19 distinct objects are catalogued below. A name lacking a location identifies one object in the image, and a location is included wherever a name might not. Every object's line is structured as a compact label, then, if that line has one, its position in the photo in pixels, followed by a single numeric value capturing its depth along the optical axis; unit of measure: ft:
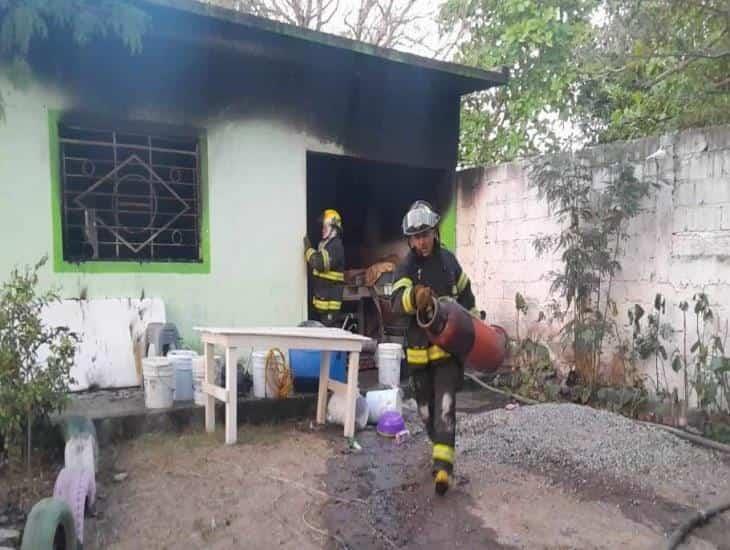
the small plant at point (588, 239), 17.99
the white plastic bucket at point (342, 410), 16.15
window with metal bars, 16.88
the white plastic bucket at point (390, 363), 18.92
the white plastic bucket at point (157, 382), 14.90
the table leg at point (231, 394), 14.01
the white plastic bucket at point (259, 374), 16.65
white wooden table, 14.07
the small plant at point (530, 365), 20.07
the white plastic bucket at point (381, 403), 16.51
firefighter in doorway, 20.29
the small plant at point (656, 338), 16.99
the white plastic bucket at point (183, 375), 16.14
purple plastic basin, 15.65
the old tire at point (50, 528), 7.92
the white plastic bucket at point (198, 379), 15.72
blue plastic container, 17.20
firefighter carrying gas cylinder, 11.67
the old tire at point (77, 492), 9.57
